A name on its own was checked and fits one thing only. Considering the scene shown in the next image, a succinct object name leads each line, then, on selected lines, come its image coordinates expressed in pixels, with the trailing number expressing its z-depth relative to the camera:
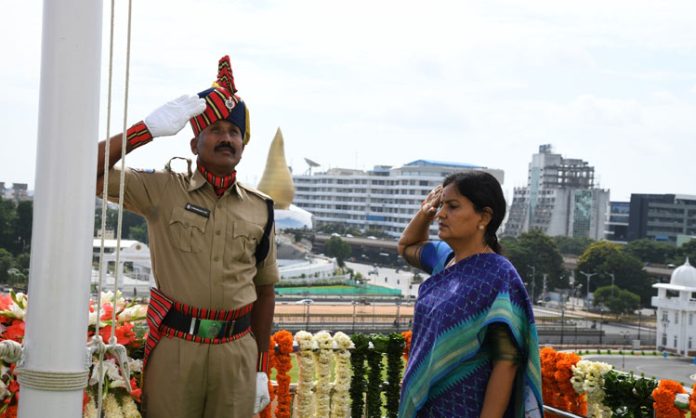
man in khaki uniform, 2.10
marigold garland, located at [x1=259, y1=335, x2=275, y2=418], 3.41
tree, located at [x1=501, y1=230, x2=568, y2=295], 36.06
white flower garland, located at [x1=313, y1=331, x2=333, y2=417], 3.51
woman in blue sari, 1.84
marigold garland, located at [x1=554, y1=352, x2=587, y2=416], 3.41
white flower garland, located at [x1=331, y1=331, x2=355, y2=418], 3.57
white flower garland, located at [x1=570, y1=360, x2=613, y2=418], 3.33
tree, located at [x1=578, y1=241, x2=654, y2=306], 34.34
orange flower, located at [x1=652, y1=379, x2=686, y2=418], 3.04
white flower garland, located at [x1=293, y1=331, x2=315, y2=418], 3.49
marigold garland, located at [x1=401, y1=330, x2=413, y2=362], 3.72
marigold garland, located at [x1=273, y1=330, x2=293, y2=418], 3.44
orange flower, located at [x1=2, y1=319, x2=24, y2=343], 2.37
